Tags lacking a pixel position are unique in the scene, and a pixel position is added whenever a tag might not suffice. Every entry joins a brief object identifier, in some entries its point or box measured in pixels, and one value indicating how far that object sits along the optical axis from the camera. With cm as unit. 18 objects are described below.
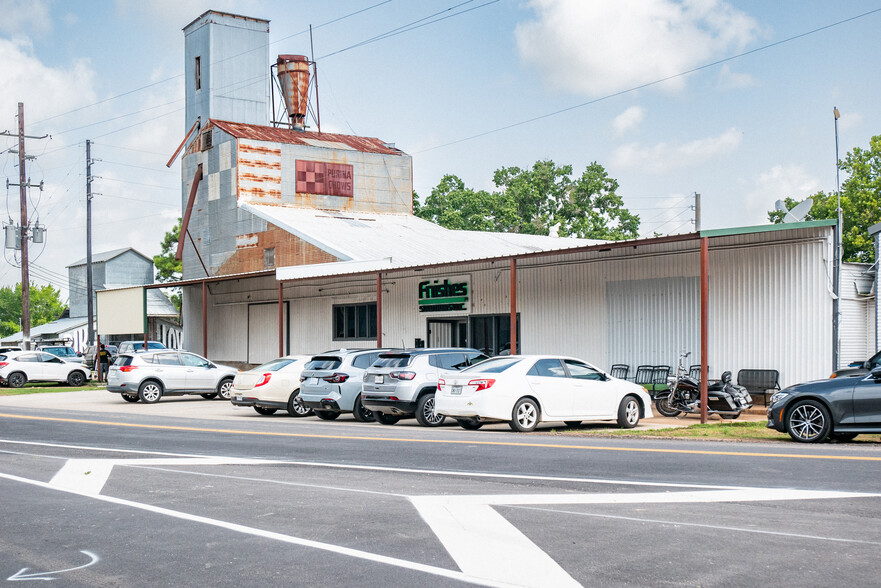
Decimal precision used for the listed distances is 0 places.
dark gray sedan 1416
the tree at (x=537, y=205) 7375
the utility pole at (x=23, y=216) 4909
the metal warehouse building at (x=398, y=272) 2114
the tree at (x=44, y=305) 12306
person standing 4266
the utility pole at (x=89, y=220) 4938
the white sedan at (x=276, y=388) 2295
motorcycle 1984
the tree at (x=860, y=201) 5191
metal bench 2070
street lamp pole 1986
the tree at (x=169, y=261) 7888
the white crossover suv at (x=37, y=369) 3881
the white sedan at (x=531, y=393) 1711
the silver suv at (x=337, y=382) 2070
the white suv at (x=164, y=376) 2936
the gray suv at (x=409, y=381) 1894
